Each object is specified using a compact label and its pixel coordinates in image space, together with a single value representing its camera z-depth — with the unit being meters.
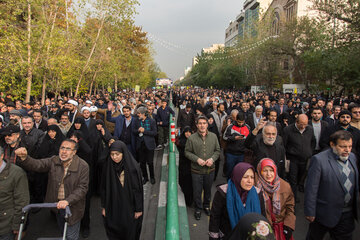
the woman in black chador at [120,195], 3.49
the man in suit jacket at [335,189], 3.16
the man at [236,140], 5.38
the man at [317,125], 5.99
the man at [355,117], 5.34
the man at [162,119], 10.51
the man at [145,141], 6.50
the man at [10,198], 3.08
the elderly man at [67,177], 3.43
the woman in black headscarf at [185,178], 5.34
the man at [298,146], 5.27
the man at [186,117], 9.53
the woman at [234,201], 2.59
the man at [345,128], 4.94
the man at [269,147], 4.20
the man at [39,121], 6.21
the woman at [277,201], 2.95
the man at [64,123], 5.72
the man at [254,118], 7.16
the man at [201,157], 4.80
